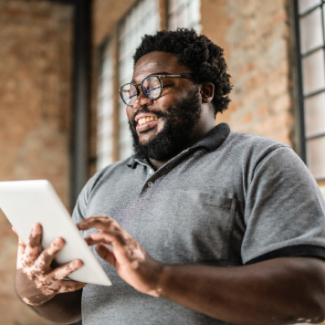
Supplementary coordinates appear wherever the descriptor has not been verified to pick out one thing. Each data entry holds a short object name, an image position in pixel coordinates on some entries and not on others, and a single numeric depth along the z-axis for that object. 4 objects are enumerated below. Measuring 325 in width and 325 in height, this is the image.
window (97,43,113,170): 5.32
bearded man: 0.91
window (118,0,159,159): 4.34
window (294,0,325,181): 2.17
